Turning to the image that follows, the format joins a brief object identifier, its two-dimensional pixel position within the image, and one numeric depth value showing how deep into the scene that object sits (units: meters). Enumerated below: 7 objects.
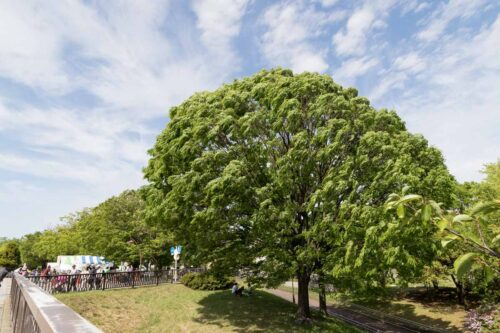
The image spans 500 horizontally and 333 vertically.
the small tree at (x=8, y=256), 48.28
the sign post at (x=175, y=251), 32.07
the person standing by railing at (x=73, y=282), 24.41
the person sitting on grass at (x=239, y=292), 25.14
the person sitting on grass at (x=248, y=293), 25.98
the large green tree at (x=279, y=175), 14.96
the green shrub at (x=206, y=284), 27.84
